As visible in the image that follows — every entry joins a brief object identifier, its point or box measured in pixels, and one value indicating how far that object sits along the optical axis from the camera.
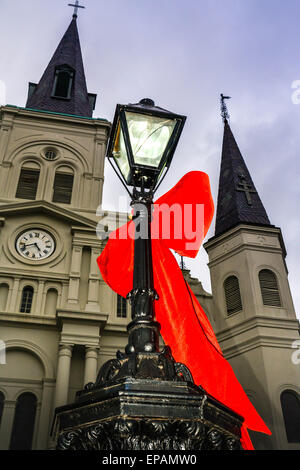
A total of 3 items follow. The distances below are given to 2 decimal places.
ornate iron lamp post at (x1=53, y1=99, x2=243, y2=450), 2.37
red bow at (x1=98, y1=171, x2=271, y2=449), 5.05
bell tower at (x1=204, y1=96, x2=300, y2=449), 16.16
